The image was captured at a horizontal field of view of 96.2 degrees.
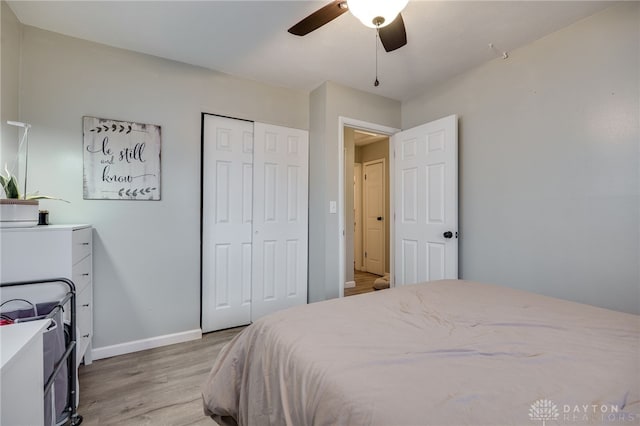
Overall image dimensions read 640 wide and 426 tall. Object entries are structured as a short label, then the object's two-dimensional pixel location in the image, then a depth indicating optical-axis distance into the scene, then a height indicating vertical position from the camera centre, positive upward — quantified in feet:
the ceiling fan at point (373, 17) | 4.73 +3.63
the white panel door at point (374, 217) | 17.35 -0.09
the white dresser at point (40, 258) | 4.85 -0.76
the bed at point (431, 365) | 2.15 -1.41
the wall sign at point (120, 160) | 7.26 +1.47
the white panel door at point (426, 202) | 8.87 +0.45
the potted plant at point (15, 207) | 5.01 +0.15
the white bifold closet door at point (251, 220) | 8.85 -0.16
